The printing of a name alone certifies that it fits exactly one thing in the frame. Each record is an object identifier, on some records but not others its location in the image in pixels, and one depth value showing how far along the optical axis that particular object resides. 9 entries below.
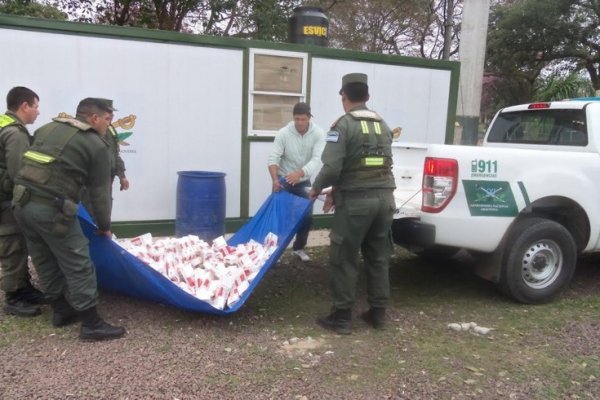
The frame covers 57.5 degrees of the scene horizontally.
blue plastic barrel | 5.98
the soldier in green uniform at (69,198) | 3.52
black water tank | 7.07
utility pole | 9.20
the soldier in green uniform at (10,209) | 3.91
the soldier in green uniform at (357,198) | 3.91
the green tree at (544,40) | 20.03
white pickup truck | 4.40
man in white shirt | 5.29
